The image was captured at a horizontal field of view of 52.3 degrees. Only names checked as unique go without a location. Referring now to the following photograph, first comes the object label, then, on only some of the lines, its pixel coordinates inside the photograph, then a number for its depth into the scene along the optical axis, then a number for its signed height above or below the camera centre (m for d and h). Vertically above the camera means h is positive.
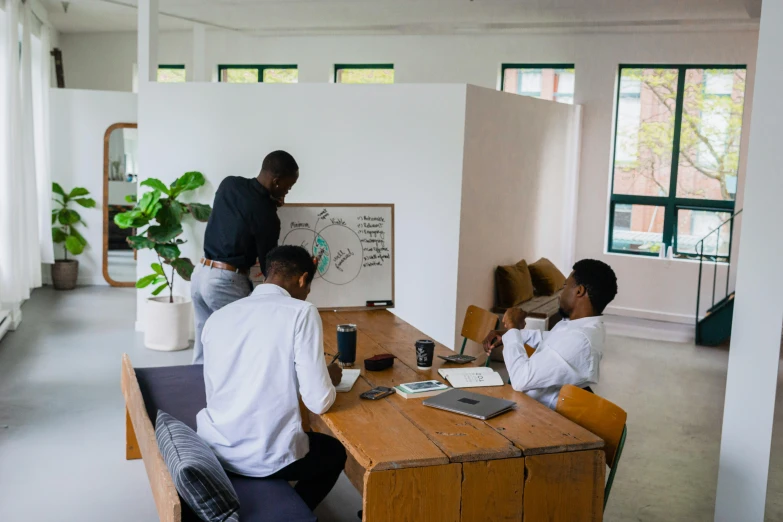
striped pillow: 2.50 -1.00
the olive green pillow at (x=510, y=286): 7.23 -1.00
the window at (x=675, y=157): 9.28 +0.29
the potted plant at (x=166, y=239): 6.86 -0.66
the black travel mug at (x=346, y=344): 3.42 -0.75
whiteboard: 4.75 -0.48
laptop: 2.87 -0.85
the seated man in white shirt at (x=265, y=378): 2.79 -0.74
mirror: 9.82 -0.30
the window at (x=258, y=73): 11.59 +1.35
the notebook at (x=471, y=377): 3.24 -0.83
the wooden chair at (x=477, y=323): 4.29 -0.81
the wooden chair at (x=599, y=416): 2.85 -0.86
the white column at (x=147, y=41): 7.09 +1.08
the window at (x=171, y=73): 12.06 +1.36
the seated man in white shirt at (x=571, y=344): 3.17 -0.68
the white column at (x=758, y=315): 3.13 -0.52
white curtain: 7.31 -0.11
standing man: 4.47 -0.37
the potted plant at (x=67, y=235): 9.63 -0.92
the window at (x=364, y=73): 11.02 +1.35
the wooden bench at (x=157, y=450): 2.63 -1.15
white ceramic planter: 6.85 -1.40
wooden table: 2.46 -0.91
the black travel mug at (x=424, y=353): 3.42 -0.77
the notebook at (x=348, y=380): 3.12 -0.84
